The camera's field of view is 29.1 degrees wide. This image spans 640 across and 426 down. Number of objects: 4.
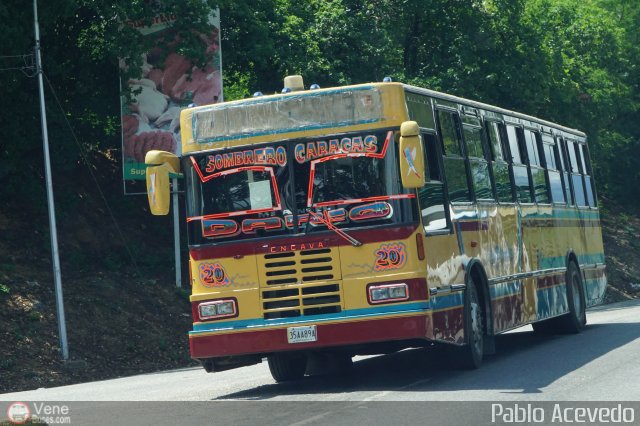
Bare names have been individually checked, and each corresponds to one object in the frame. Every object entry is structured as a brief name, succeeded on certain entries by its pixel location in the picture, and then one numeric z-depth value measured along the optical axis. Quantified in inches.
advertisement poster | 1111.6
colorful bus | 519.5
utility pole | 927.7
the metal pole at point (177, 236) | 1131.9
